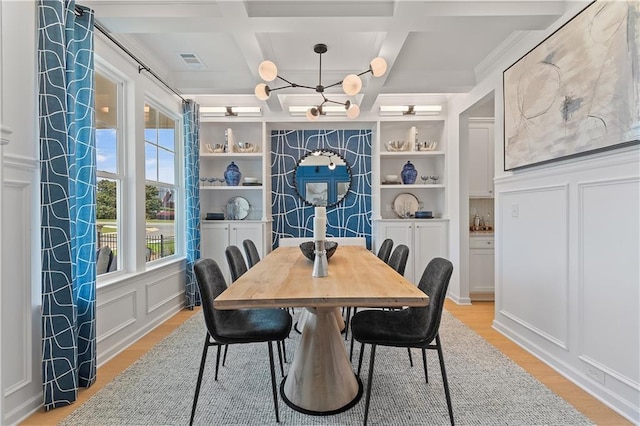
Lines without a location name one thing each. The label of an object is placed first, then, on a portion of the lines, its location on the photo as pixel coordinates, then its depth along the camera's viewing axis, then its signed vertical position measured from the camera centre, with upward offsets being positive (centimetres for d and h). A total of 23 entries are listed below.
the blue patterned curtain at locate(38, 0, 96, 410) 189 +4
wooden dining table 148 -41
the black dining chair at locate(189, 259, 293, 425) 177 -66
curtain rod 235 +132
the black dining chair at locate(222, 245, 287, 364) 251 -43
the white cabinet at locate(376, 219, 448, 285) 447 -40
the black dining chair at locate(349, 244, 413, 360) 264 -41
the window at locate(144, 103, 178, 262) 339 +33
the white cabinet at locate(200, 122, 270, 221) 483 +64
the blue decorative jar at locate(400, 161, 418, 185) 473 +52
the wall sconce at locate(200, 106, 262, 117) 449 +137
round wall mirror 497 +49
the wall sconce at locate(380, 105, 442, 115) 449 +138
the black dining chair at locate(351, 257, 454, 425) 171 -66
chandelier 247 +104
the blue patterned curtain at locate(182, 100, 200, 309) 390 +17
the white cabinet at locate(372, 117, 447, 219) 471 +67
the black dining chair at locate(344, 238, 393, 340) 308 -40
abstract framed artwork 177 +78
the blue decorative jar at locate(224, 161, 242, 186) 470 +51
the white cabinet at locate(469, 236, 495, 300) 428 -75
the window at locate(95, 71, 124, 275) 270 +33
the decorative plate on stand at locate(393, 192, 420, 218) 493 +9
